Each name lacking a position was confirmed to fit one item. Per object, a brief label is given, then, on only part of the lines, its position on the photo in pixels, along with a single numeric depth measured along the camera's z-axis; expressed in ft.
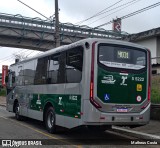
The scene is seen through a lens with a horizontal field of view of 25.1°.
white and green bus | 35.45
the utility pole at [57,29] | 73.75
